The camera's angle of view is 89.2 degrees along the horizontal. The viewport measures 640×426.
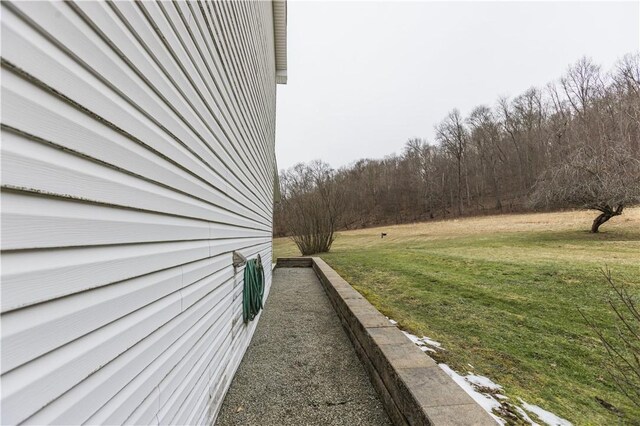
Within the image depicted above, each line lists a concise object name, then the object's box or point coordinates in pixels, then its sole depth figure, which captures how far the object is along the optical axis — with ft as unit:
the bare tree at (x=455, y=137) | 146.92
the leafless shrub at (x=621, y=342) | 10.27
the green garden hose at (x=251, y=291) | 12.41
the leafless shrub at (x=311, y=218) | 50.42
